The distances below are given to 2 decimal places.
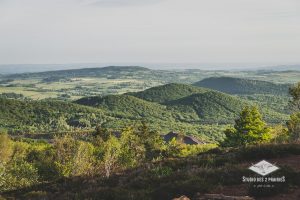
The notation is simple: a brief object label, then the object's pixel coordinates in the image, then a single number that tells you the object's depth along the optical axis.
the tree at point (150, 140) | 93.19
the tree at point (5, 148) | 101.50
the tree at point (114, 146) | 65.89
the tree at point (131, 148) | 76.50
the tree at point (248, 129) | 76.12
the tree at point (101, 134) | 103.45
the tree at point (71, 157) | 59.48
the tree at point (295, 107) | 78.62
